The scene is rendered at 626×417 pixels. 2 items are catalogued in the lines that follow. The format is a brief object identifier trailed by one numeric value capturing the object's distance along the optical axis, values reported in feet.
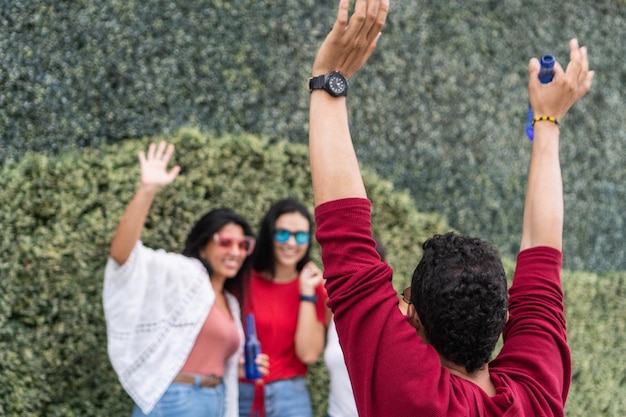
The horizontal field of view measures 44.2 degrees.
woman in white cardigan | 11.21
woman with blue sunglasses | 12.64
